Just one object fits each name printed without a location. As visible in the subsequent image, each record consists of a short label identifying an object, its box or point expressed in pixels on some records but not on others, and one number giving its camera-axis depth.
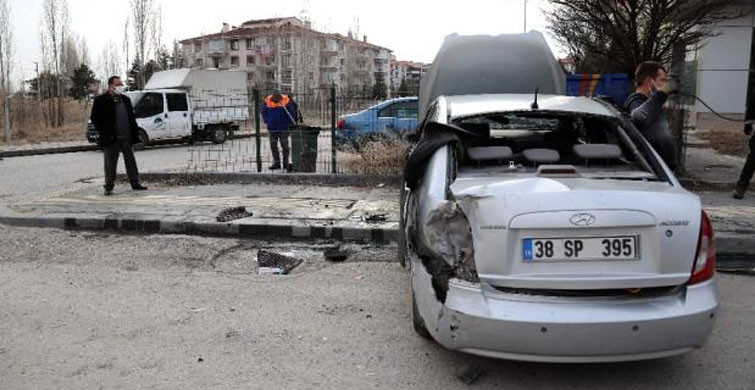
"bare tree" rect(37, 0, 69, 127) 31.03
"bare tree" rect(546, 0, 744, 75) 10.84
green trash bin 11.38
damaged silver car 3.15
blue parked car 12.10
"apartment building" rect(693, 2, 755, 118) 19.16
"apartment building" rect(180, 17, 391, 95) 54.16
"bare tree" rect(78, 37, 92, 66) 54.59
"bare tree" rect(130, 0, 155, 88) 36.81
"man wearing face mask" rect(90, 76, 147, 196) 9.49
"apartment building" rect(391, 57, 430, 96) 128.40
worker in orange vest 11.95
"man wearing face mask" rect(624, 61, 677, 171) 5.68
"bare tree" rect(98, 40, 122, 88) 54.71
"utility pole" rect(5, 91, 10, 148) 21.92
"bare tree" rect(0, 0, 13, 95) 26.88
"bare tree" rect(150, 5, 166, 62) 37.66
